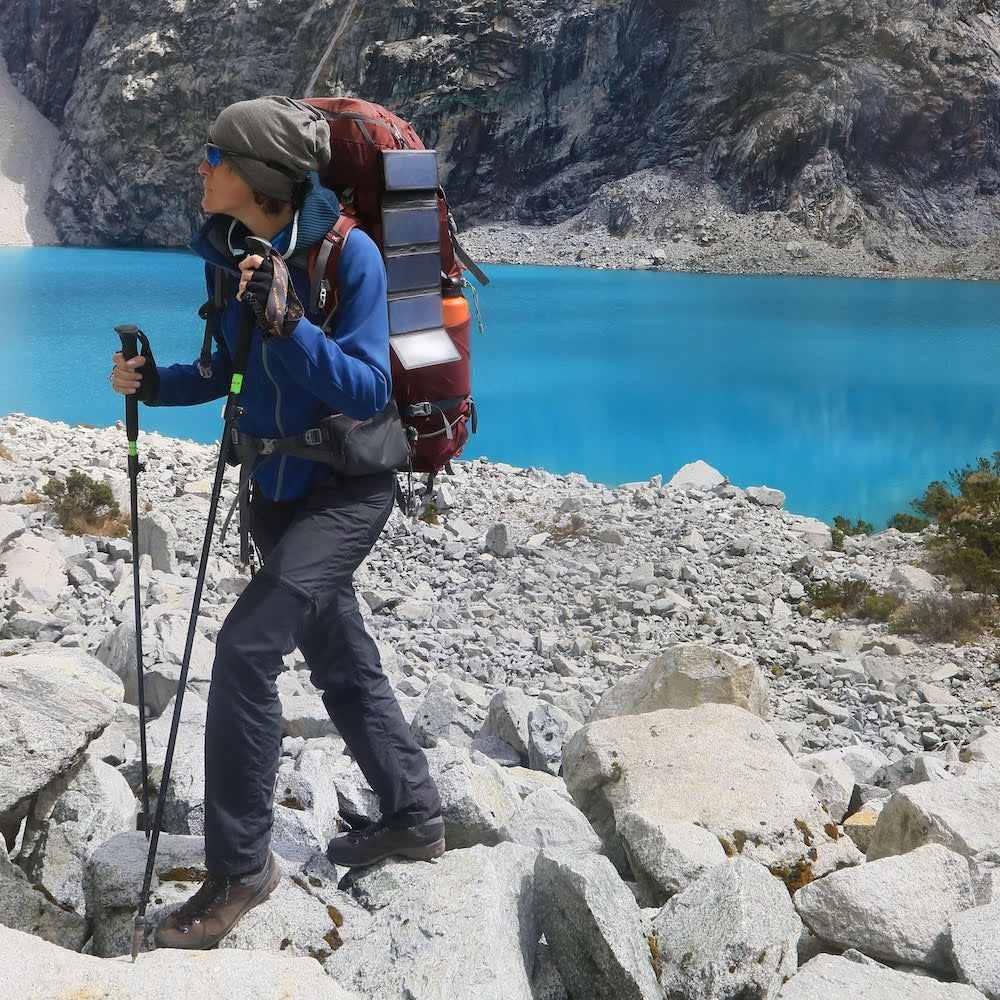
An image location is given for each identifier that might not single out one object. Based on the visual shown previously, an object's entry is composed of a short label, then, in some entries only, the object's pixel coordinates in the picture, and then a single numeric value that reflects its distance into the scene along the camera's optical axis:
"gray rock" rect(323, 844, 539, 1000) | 2.54
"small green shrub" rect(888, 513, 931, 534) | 11.73
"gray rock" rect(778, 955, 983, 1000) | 2.71
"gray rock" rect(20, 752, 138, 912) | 3.21
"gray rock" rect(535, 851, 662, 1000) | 2.70
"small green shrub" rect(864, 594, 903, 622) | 8.75
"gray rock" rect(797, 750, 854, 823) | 4.64
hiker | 2.71
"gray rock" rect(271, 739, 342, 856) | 3.33
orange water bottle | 3.43
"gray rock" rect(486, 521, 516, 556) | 9.89
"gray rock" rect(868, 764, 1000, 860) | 3.72
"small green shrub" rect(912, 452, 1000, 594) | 9.27
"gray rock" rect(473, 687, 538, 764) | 5.05
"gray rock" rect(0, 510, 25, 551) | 7.96
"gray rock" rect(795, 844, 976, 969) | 3.02
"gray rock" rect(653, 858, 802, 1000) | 2.75
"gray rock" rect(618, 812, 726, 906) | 3.30
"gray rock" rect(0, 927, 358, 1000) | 2.26
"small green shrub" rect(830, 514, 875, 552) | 10.97
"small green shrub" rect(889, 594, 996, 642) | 8.34
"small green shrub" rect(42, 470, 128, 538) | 9.57
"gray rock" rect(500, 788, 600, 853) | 3.60
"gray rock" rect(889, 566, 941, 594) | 9.23
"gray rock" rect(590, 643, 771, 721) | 5.35
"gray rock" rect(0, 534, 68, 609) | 7.29
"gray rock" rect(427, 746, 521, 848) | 3.54
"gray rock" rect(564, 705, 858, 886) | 3.80
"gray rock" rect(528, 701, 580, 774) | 4.93
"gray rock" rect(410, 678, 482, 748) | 5.08
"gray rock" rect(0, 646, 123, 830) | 3.18
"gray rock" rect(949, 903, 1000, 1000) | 2.78
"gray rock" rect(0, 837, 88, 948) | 2.94
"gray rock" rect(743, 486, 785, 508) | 12.36
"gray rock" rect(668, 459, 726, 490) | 12.98
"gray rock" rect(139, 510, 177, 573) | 8.34
